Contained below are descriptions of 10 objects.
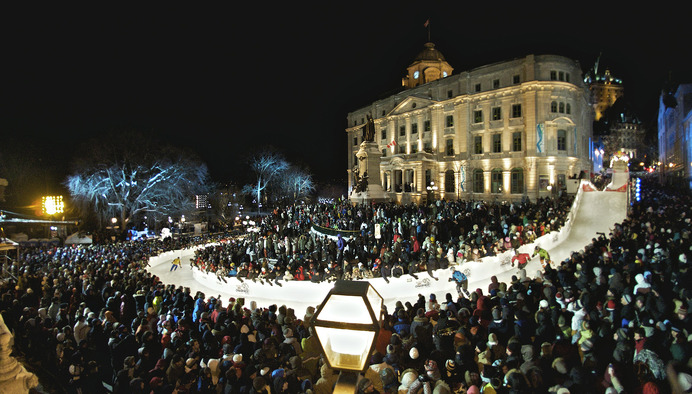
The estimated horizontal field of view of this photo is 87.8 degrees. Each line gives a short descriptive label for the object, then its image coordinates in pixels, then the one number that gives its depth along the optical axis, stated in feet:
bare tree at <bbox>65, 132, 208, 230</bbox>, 113.29
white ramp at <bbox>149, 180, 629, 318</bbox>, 41.32
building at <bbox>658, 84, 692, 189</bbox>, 138.51
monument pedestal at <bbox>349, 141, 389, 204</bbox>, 84.33
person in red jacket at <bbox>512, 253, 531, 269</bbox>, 42.73
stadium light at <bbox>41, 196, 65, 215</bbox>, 82.98
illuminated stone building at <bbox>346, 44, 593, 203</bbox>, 108.88
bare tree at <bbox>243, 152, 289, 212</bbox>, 165.37
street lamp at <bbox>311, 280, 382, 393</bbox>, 7.16
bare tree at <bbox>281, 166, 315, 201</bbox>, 188.40
